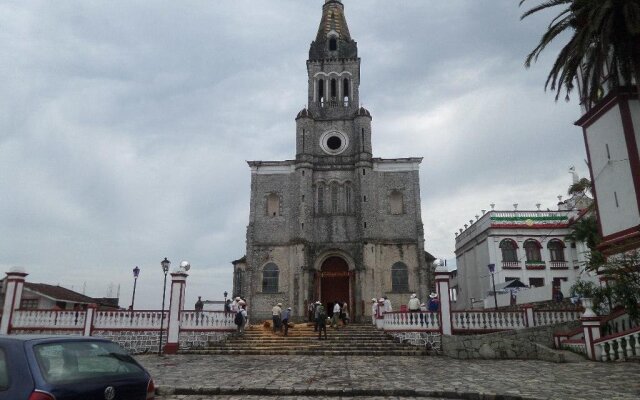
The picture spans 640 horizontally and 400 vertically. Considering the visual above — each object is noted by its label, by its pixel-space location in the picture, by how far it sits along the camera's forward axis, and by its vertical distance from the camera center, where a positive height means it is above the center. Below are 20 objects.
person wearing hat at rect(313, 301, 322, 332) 19.62 -0.15
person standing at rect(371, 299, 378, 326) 22.74 +0.22
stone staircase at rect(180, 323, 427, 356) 17.09 -1.22
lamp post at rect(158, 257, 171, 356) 18.16 +1.89
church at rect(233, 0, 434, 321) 28.11 +5.75
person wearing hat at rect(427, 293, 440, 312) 19.30 +0.37
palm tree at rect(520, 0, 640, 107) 14.77 +9.29
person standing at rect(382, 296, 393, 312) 21.92 +0.38
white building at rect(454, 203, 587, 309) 33.97 +4.91
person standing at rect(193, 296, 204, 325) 27.40 +0.59
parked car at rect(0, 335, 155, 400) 3.94 -0.54
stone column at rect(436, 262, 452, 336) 17.44 +0.52
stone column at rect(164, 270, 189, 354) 18.02 +0.30
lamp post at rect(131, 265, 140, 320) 26.84 +2.39
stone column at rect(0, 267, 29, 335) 18.00 +0.75
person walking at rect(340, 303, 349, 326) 23.78 -0.11
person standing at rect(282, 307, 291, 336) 20.23 -0.29
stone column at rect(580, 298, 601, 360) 13.09 -0.48
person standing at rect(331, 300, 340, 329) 22.08 -0.15
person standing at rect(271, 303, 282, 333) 20.81 -0.13
